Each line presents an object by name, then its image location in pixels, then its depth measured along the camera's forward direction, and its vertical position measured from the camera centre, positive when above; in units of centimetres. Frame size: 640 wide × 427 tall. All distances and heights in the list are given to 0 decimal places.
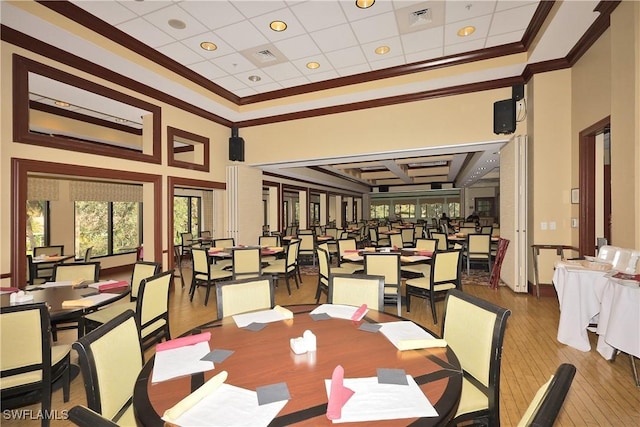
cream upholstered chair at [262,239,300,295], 538 -98
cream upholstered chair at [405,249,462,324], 381 -86
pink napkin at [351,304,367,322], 190 -64
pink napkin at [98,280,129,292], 293 -71
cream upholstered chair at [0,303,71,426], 184 -87
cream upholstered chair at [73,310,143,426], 127 -71
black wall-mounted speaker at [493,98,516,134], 512 +160
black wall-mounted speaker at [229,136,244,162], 727 +152
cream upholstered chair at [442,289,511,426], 152 -76
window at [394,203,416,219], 2192 +12
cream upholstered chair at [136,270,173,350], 251 -82
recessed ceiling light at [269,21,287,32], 400 +247
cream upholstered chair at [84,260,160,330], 290 -96
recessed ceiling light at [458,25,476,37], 419 +251
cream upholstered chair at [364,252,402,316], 376 -71
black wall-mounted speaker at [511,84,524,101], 522 +203
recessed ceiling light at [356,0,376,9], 360 +247
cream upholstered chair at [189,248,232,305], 483 -97
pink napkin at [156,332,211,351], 153 -66
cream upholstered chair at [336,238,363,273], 508 -64
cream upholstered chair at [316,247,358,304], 422 -80
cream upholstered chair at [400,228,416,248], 854 -66
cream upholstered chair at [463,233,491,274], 645 -76
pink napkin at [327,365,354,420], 100 -64
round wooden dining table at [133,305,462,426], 104 -67
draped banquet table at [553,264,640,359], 240 -89
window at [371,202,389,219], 2238 +14
